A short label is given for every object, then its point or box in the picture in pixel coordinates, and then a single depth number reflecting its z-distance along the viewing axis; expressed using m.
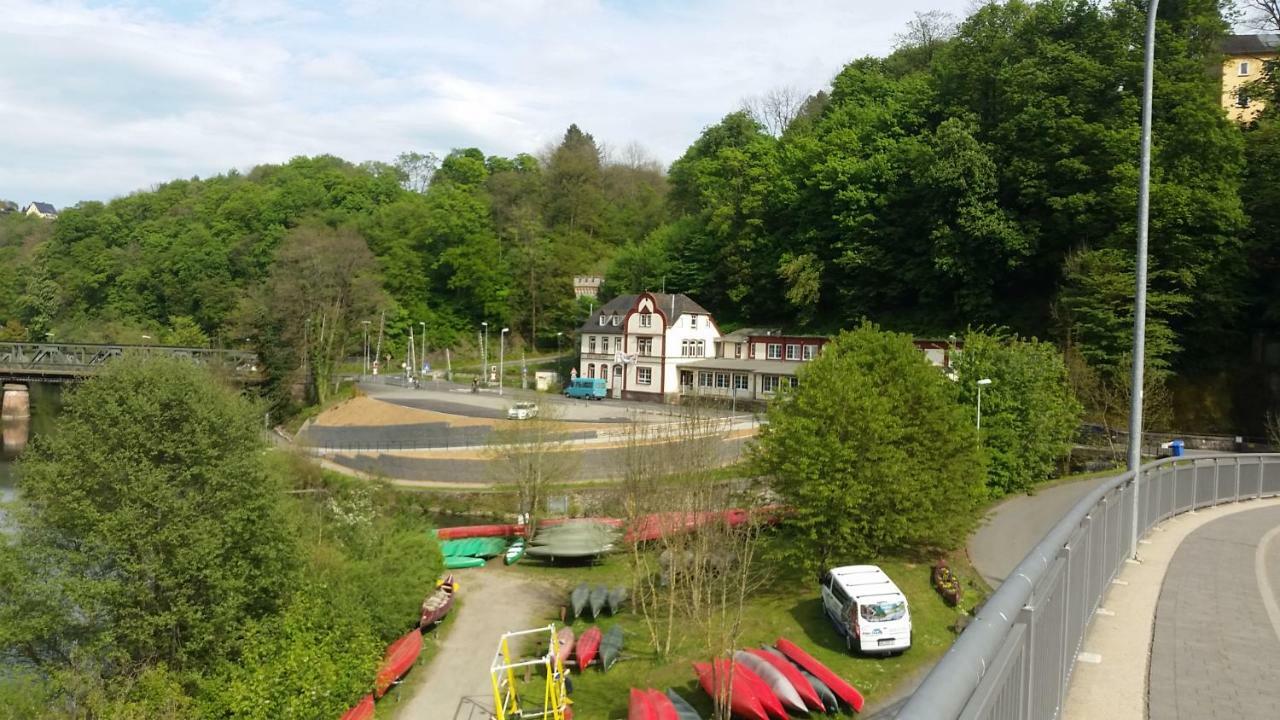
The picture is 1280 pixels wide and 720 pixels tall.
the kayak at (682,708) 17.34
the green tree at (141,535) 17.12
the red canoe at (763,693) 17.19
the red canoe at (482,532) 32.25
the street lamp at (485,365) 68.88
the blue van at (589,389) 61.75
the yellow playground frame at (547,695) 17.39
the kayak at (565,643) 21.46
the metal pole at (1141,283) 10.27
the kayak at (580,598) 25.17
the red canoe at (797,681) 17.44
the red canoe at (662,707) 16.98
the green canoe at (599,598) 25.03
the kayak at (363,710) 18.28
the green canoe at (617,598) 25.59
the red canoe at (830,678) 17.59
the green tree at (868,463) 23.62
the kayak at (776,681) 17.36
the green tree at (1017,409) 30.73
